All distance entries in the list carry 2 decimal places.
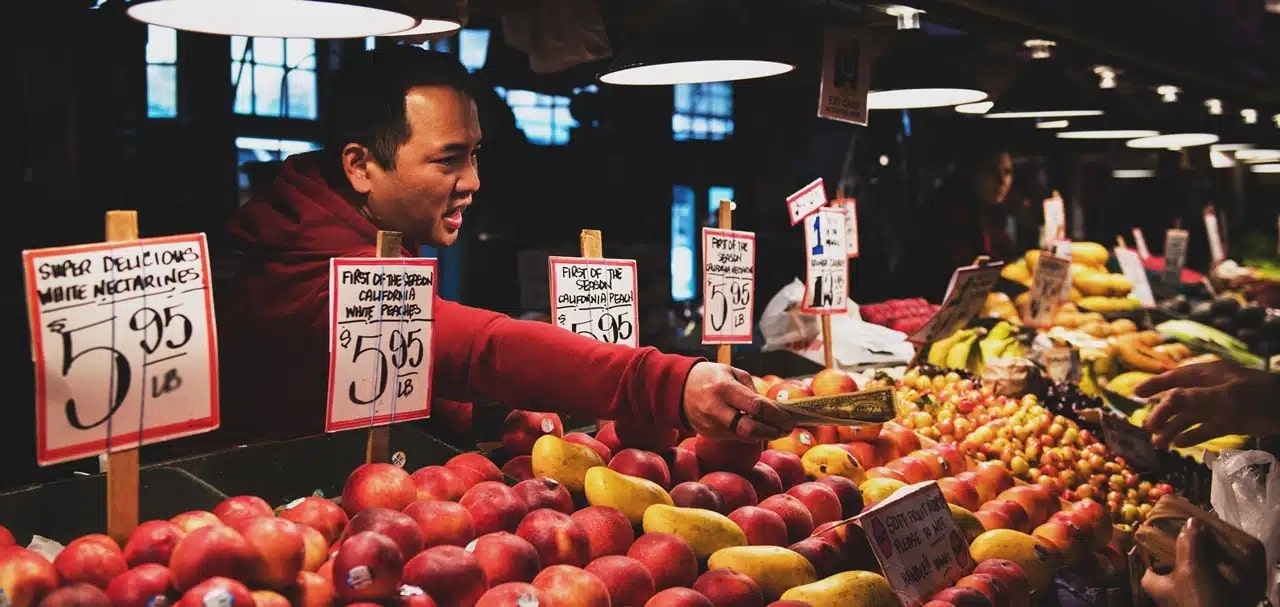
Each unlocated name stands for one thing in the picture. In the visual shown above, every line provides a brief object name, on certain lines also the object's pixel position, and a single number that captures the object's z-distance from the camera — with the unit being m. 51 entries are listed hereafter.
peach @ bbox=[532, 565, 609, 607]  1.80
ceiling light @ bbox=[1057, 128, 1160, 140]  5.96
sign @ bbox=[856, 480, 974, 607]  2.22
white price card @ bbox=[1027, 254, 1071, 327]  5.62
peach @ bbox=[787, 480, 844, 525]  2.51
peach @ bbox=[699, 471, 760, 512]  2.44
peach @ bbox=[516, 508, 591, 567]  1.97
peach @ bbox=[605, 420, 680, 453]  2.56
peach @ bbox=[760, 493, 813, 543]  2.40
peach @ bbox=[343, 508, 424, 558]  1.80
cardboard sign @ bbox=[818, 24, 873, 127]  3.53
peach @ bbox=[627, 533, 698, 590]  2.02
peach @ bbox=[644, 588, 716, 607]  1.87
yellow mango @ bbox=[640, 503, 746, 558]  2.18
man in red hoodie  2.37
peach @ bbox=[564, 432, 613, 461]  2.51
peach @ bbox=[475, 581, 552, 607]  1.71
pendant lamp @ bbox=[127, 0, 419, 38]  2.13
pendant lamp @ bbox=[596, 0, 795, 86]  2.85
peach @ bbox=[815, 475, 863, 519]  2.60
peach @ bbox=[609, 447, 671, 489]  2.41
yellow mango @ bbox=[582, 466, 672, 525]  2.25
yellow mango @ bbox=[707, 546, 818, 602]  2.12
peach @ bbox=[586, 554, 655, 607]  1.92
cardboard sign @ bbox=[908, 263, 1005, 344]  4.13
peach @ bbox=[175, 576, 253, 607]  1.50
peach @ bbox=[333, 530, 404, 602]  1.67
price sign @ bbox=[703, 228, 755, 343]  3.02
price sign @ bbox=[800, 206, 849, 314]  3.71
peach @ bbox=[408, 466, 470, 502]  2.15
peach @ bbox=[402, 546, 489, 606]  1.74
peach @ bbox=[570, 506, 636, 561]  2.08
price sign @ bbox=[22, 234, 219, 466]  1.61
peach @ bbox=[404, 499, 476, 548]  1.93
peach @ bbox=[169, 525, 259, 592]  1.57
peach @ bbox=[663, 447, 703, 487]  2.54
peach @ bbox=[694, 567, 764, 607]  1.98
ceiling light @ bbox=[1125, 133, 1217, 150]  6.62
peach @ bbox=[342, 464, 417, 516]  2.01
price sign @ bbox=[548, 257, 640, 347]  2.60
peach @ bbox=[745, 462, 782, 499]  2.58
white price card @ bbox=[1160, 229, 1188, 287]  8.84
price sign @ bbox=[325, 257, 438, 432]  2.06
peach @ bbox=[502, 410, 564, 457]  2.56
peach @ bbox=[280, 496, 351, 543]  1.93
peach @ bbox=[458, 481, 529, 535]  2.04
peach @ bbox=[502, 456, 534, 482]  2.41
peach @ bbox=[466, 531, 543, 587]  1.85
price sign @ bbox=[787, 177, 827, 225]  3.70
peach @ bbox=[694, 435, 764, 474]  2.58
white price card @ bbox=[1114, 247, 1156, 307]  7.57
